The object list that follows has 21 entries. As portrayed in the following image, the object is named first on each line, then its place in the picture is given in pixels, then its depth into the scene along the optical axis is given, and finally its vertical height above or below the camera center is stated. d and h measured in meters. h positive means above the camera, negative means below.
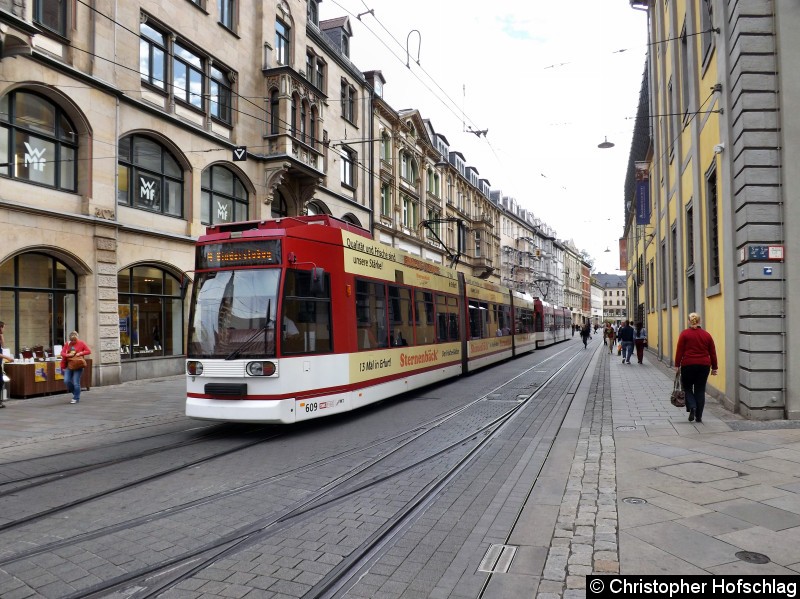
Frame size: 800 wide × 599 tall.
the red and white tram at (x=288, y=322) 8.51 -0.12
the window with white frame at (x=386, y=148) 36.45 +10.36
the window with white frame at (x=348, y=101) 30.84 +11.21
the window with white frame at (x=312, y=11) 27.95 +14.47
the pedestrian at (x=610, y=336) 30.85 -1.35
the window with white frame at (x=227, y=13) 21.28 +11.02
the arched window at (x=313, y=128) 25.03 +7.92
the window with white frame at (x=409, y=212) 40.50 +7.04
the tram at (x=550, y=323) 36.00 -0.85
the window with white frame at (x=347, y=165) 30.32 +7.78
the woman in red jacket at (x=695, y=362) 8.96 -0.79
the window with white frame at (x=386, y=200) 36.75 +7.08
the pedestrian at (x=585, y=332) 37.93 -1.36
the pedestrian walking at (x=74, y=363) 12.79 -1.00
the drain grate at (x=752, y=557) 3.84 -1.63
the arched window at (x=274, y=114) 22.83 +7.79
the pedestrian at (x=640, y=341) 22.73 -1.18
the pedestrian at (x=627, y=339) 22.38 -1.10
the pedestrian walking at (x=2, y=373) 11.85 -1.11
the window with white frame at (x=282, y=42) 24.41 +11.41
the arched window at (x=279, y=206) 24.64 +4.59
